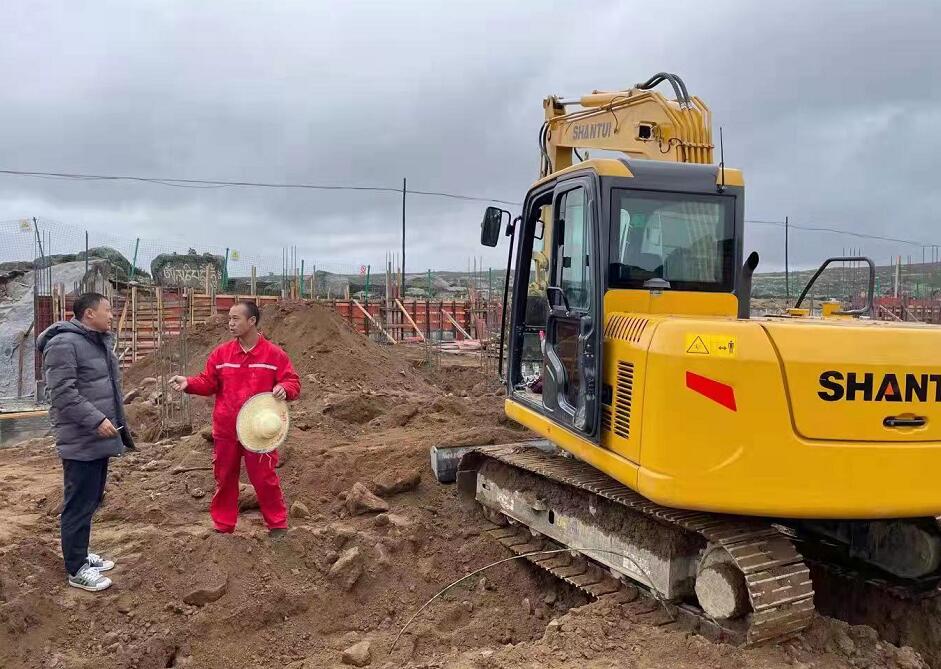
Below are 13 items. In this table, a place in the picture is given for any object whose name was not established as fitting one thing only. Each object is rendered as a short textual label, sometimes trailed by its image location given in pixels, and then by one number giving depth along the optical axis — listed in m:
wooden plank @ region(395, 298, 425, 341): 21.28
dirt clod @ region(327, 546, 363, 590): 4.98
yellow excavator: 3.29
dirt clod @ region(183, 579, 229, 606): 4.54
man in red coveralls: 5.02
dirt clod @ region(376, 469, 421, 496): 6.30
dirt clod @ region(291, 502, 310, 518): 5.83
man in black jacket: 4.46
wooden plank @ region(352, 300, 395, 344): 19.70
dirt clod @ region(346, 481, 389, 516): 5.92
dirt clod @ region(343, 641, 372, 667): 4.02
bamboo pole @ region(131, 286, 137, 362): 15.44
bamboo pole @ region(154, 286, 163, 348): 11.70
